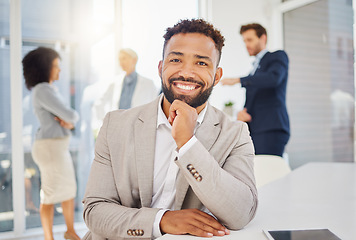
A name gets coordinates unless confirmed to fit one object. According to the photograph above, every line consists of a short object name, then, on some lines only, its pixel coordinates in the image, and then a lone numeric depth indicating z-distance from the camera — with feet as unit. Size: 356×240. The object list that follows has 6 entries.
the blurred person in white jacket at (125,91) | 13.20
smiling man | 3.40
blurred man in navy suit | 9.50
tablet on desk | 2.90
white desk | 3.26
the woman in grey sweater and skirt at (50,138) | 10.80
